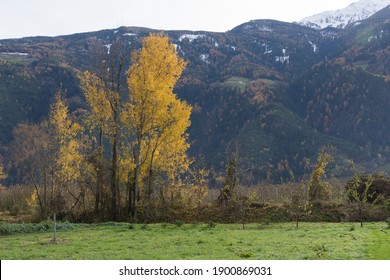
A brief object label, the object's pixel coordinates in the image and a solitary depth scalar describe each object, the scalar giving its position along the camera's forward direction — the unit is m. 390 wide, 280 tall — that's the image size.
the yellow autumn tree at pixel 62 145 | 37.56
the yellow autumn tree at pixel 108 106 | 33.75
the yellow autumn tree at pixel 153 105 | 32.84
